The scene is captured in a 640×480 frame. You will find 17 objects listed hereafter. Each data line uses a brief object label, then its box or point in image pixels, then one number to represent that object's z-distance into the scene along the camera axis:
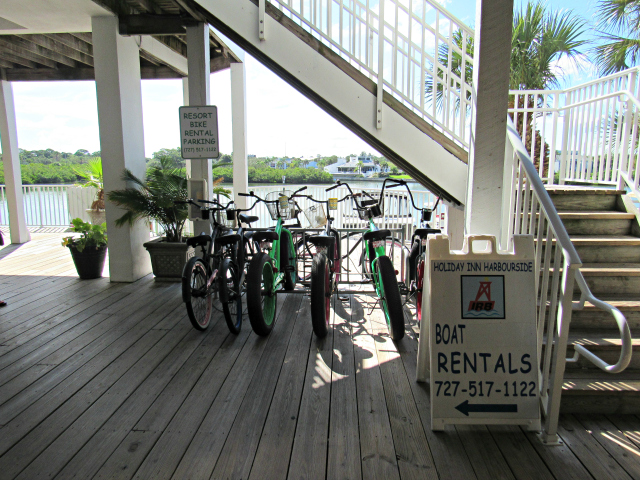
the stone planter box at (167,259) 4.88
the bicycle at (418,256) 3.32
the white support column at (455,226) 4.32
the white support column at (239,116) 7.06
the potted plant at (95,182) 7.61
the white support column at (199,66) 4.50
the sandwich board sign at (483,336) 2.01
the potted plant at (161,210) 4.71
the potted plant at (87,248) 5.04
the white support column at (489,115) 2.36
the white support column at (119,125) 4.58
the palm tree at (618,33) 6.59
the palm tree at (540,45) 7.21
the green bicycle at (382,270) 2.96
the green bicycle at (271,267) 2.99
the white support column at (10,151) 6.99
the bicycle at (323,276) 3.02
